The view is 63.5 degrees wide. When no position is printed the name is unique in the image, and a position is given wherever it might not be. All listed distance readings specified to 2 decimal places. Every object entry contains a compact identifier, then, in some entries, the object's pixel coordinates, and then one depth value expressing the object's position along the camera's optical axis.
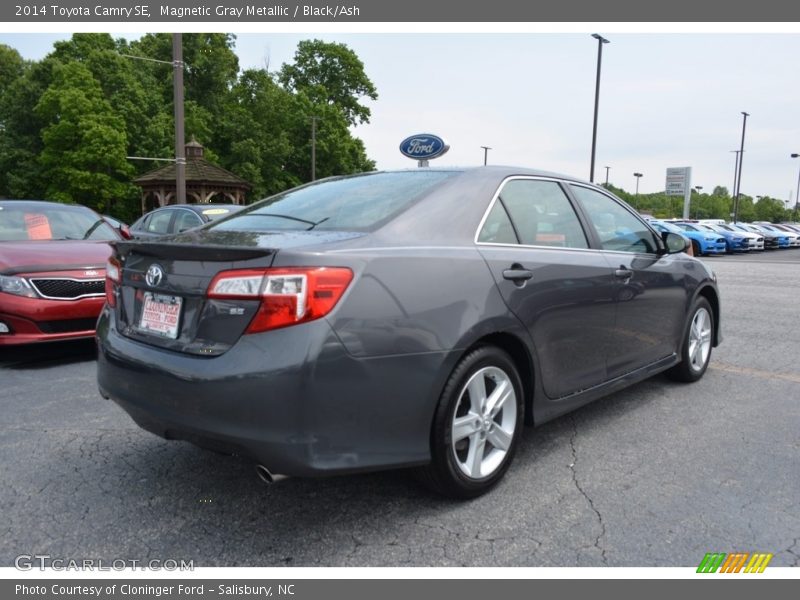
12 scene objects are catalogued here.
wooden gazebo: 34.12
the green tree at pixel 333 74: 56.25
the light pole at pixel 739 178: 50.72
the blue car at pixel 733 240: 27.97
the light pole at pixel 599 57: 28.77
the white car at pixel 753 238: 29.13
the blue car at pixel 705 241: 26.17
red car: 5.37
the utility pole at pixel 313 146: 44.28
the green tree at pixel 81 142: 39.78
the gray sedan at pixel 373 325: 2.37
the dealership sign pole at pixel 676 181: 57.51
